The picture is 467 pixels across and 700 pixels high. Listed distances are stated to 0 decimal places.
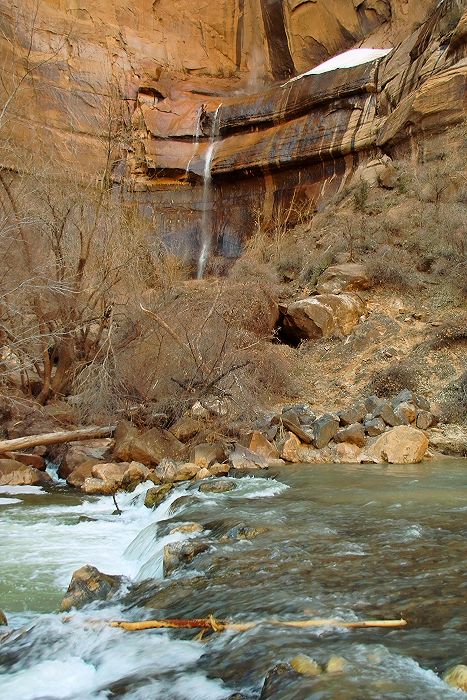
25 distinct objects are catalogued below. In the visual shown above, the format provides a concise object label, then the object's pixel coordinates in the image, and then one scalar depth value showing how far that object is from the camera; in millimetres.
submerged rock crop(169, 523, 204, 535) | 5385
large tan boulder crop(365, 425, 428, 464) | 8875
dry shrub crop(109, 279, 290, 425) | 10336
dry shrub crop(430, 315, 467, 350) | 12195
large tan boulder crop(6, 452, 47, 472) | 9375
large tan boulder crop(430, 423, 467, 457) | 9305
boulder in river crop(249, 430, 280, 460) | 9211
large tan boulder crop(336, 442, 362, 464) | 9086
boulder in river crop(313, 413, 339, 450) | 9555
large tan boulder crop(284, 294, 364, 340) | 14469
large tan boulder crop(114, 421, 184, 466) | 8945
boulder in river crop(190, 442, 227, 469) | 8781
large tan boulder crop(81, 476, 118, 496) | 8211
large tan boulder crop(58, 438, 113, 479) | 9086
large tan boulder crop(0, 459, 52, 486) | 8781
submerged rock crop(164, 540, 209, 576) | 4547
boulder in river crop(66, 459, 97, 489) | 8672
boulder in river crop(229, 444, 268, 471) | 8742
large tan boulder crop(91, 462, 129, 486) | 8438
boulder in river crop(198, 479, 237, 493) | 7240
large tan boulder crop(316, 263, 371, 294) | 15289
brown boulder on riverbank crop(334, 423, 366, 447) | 9438
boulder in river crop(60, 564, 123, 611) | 4164
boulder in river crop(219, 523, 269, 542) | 5039
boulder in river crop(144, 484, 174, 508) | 7118
